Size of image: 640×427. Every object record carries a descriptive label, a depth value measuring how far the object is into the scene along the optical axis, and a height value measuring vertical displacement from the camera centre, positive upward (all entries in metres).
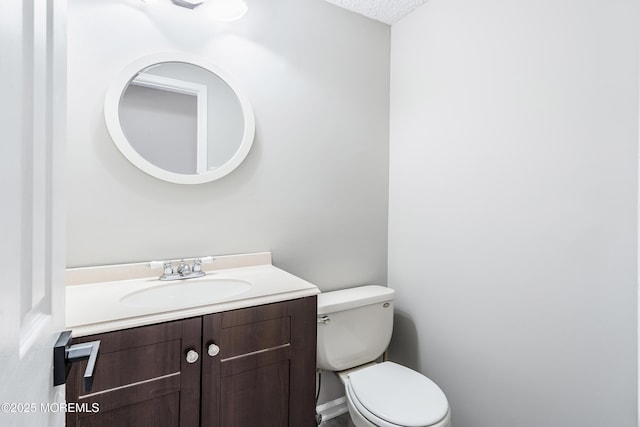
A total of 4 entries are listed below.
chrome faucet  1.29 -0.26
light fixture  1.35 +0.88
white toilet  1.21 -0.77
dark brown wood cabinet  0.87 -0.51
